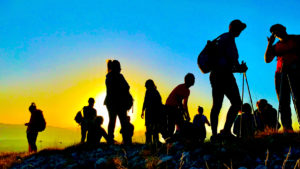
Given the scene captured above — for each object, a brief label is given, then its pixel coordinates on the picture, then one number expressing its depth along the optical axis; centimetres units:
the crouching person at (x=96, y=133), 964
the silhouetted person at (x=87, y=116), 994
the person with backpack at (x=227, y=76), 604
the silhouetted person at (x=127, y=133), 797
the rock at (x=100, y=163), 556
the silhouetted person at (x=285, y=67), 591
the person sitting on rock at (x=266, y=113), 878
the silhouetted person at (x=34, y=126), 1184
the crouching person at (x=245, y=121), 816
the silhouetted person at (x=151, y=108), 852
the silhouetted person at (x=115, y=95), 788
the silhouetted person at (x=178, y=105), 780
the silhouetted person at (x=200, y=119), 1140
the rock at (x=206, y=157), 484
